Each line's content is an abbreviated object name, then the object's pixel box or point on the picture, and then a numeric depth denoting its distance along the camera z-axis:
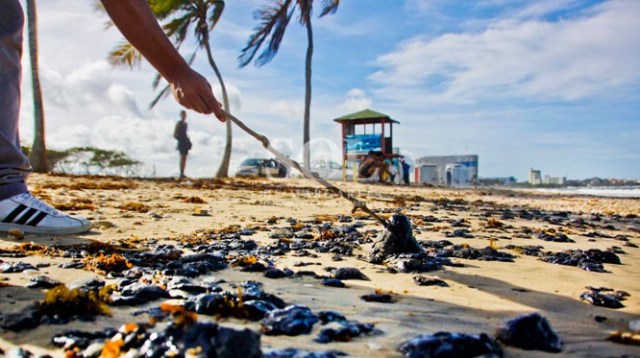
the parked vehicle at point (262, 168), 21.48
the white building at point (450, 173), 31.20
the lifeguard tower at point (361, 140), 21.61
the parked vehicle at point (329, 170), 22.08
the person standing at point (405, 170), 23.62
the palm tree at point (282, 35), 18.75
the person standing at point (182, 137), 14.97
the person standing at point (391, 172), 21.39
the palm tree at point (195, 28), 19.06
